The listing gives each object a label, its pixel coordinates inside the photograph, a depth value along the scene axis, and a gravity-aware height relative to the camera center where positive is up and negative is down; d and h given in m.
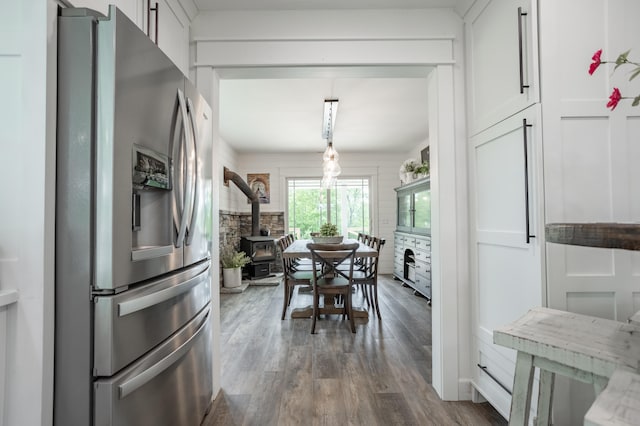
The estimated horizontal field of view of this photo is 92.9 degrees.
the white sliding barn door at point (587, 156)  1.30 +0.26
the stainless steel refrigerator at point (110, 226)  0.93 -0.02
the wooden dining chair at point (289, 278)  3.44 -0.66
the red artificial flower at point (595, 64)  1.09 +0.55
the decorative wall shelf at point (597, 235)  0.66 -0.04
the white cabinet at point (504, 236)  1.40 -0.10
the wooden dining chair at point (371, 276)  3.40 -0.66
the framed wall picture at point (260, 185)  6.55 +0.75
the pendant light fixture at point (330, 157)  3.85 +0.82
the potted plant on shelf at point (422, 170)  4.77 +0.76
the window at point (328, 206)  6.68 +0.29
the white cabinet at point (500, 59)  1.42 +0.84
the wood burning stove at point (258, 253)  5.65 -0.64
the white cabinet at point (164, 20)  1.23 +1.00
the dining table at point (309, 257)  3.25 -0.40
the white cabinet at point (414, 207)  4.46 +0.18
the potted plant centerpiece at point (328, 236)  3.79 -0.22
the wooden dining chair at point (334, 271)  3.06 -0.58
